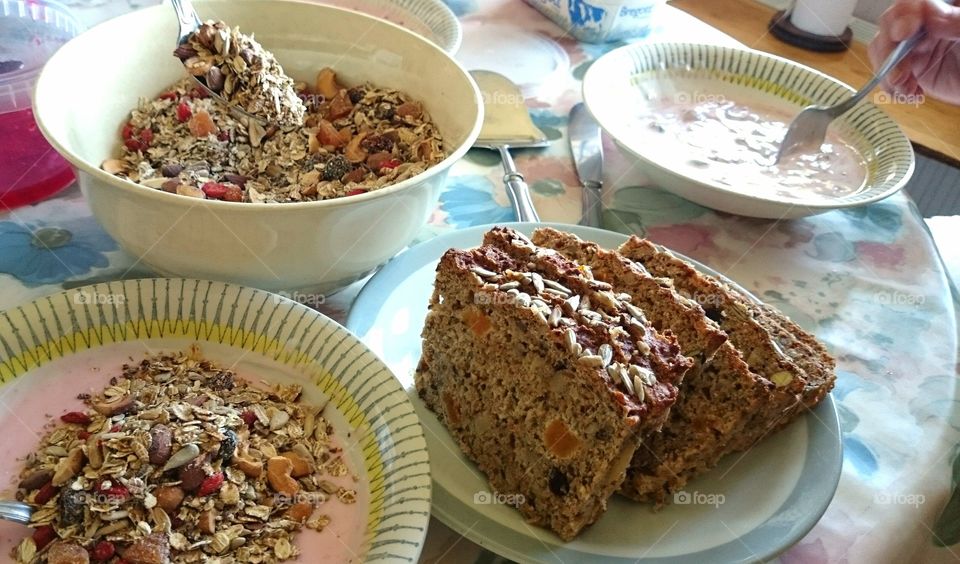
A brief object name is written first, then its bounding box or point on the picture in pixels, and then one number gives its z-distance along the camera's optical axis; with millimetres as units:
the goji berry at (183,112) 415
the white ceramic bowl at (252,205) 315
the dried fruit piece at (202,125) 410
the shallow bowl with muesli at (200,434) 267
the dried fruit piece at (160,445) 280
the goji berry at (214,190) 361
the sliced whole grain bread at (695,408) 325
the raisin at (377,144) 430
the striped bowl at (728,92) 463
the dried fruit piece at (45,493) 270
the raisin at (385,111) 447
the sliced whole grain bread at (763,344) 340
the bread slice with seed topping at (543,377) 292
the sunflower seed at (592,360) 292
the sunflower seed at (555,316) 306
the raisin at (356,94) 459
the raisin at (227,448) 290
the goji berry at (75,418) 299
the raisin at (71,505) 265
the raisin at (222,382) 317
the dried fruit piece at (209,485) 279
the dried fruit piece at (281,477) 290
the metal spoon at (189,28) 410
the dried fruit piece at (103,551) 260
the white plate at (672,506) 297
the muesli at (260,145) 390
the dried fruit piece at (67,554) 254
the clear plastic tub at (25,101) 386
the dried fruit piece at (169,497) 273
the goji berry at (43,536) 261
